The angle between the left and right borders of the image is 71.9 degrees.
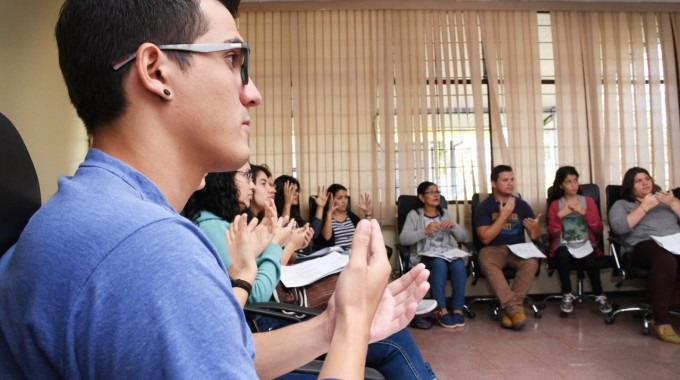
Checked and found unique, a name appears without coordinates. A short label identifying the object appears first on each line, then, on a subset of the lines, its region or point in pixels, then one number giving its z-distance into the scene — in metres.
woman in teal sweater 1.57
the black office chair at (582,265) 4.04
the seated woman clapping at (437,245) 3.94
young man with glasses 0.39
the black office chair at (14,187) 0.66
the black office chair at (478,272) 4.06
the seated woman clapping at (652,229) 3.38
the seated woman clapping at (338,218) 4.29
